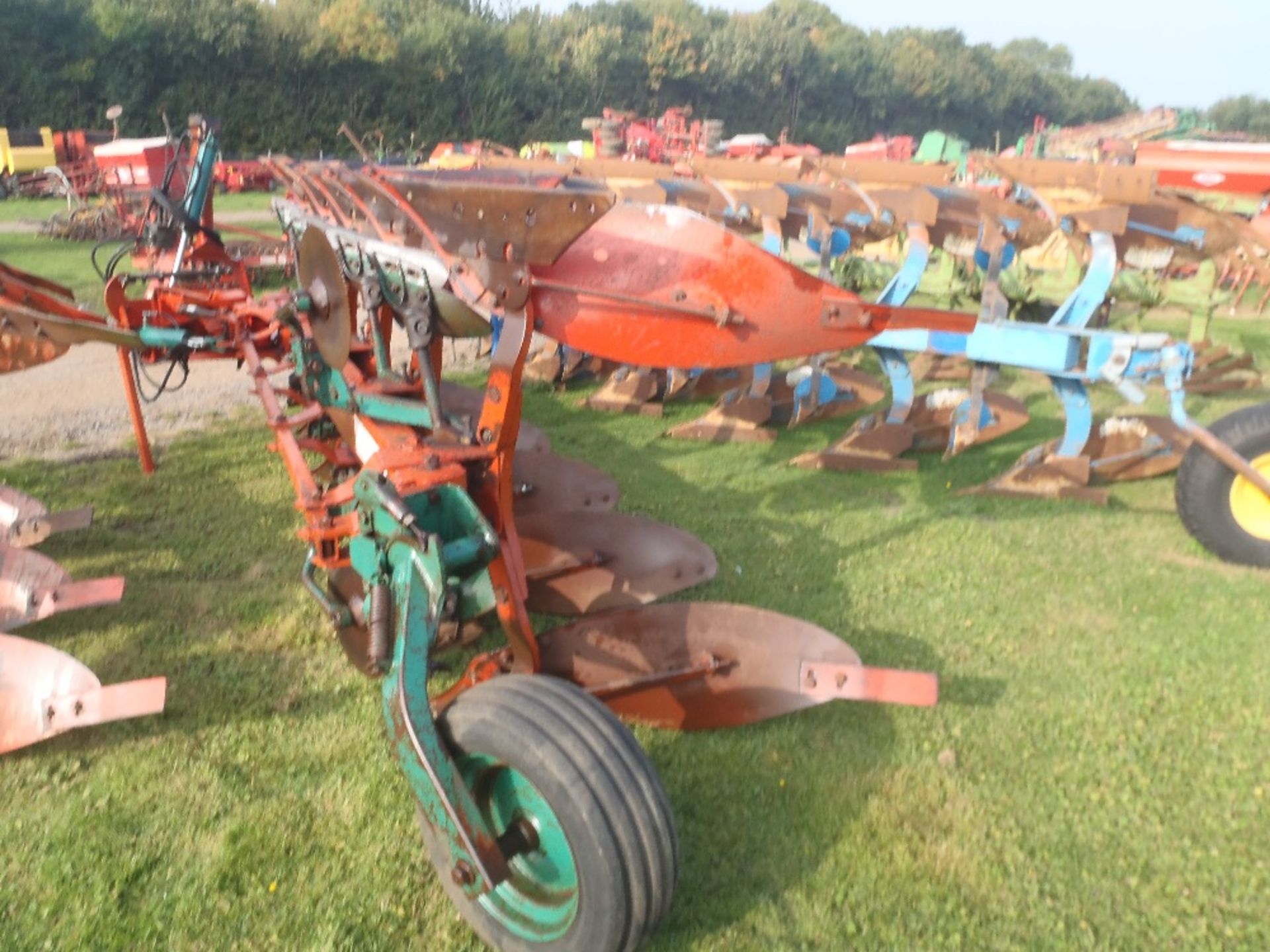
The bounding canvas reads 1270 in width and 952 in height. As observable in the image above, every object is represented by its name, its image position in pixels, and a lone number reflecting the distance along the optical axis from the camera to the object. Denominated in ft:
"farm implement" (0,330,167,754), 8.20
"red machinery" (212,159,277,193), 65.26
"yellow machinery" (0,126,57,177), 68.64
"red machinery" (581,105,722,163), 52.60
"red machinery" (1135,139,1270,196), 43.19
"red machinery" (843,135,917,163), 75.25
